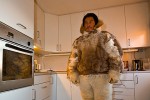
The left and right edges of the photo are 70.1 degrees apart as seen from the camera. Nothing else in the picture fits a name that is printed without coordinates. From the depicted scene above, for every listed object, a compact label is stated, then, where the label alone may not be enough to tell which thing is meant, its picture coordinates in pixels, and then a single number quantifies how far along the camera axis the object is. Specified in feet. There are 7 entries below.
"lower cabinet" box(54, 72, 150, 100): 5.87
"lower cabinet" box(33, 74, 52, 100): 5.02
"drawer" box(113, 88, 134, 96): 6.01
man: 3.73
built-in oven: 2.91
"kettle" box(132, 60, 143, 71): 6.84
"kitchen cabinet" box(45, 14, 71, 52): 7.61
